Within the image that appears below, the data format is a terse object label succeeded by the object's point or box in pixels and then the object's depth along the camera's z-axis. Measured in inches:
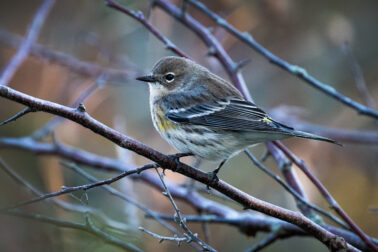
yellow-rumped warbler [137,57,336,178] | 289.3
